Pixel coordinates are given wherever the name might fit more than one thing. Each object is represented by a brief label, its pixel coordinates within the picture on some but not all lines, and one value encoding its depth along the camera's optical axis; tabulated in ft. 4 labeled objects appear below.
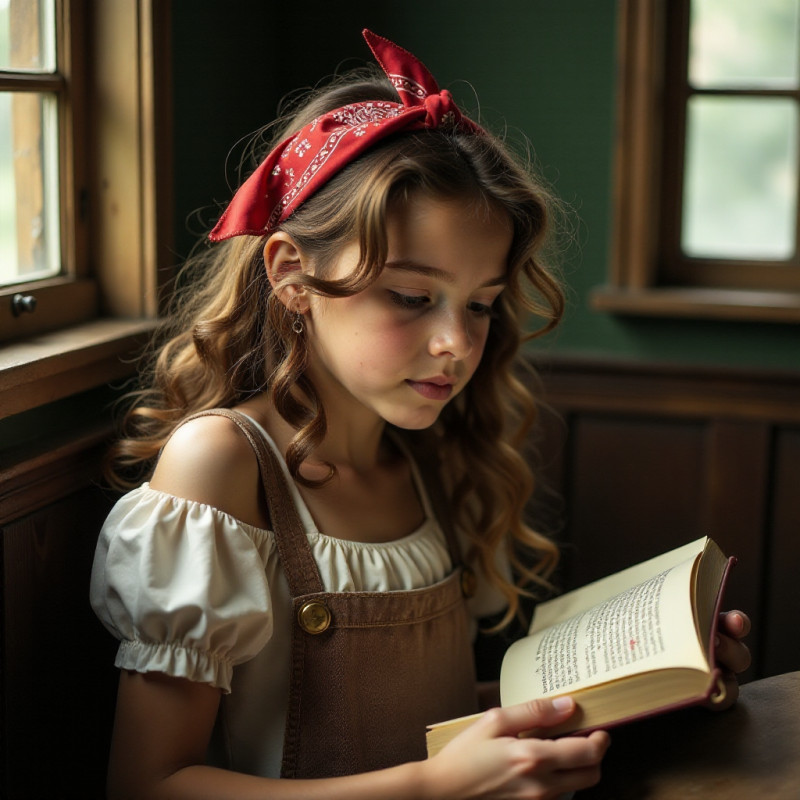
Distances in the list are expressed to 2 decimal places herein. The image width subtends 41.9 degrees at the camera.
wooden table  3.51
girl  3.91
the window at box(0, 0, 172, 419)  4.92
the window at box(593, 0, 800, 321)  6.96
